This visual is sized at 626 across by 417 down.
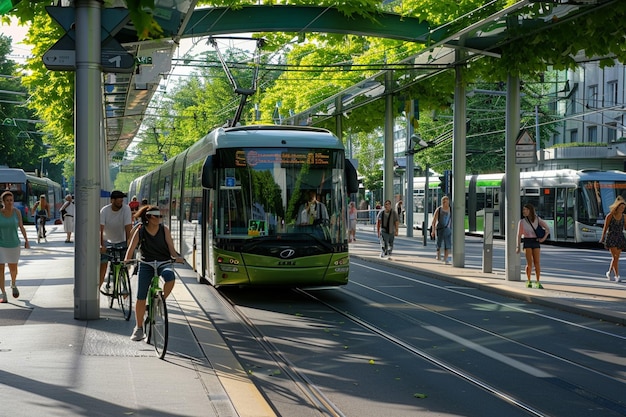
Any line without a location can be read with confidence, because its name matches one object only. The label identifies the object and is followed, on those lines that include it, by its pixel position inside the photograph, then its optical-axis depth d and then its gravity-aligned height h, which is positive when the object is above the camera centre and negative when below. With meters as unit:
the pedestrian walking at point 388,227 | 27.06 -0.52
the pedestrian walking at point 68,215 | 33.72 -0.31
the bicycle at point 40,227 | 34.59 -0.78
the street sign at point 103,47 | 11.95 +2.11
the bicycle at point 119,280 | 12.34 -1.03
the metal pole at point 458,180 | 23.50 +0.77
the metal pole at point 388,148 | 30.27 +2.11
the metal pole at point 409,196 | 42.03 +0.61
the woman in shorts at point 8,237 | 14.11 -0.47
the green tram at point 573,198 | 36.97 +0.55
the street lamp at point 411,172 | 34.88 +1.70
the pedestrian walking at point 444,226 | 25.12 -0.47
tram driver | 15.37 -0.05
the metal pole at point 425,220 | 34.84 -0.42
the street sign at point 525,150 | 18.88 +1.24
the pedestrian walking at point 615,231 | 19.62 -0.42
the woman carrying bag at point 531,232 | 18.20 -0.43
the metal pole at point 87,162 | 11.98 +0.59
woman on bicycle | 10.14 -0.47
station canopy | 15.71 +3.66
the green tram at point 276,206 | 15.15 +0.04
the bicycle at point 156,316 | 9.27 -1.14
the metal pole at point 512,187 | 19.55 +0.50
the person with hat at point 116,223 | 13.65 -0.24
